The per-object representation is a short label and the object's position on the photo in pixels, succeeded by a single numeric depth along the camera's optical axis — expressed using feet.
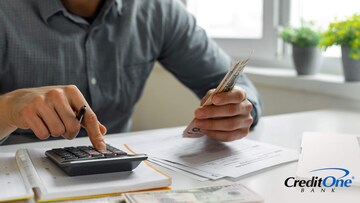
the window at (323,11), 5.94
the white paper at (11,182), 2.25
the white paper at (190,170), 2.79
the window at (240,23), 6.89
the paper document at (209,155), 2.92
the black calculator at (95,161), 2.50
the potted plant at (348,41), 5.26
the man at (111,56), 3.54
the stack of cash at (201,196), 2.27
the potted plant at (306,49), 5.90
